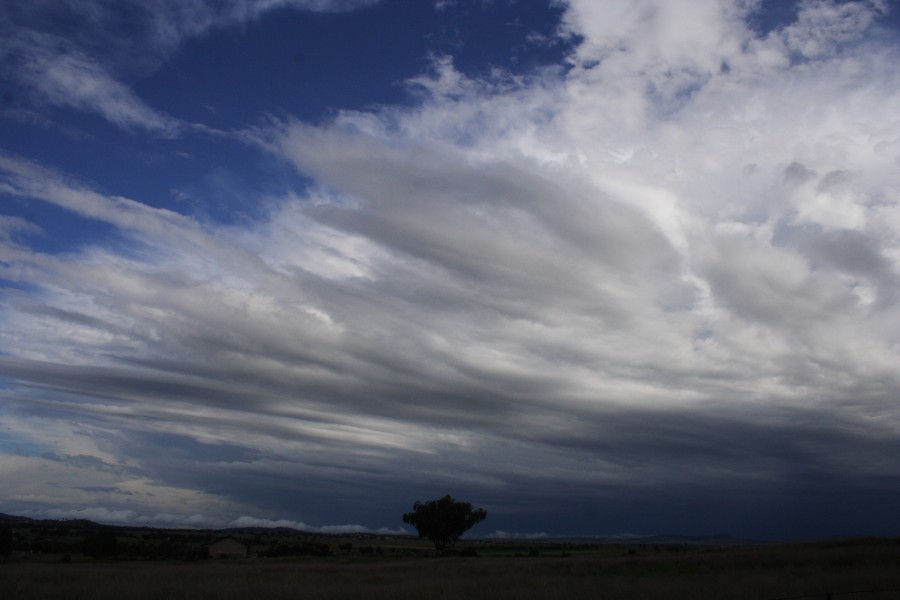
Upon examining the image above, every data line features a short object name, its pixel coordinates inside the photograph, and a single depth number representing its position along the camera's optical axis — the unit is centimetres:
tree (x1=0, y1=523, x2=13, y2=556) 7056
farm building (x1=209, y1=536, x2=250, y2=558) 9174
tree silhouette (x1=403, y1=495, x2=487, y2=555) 9812
